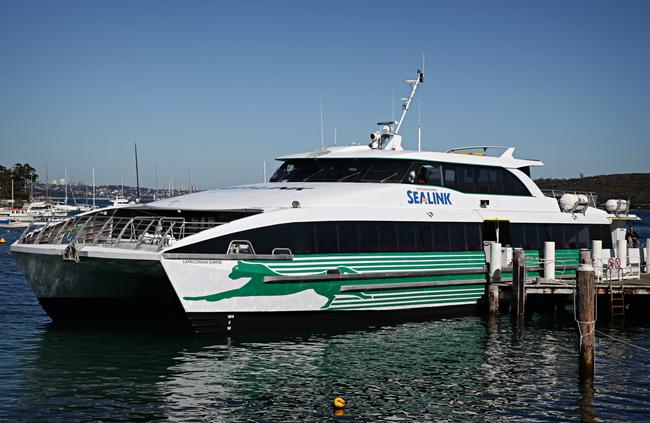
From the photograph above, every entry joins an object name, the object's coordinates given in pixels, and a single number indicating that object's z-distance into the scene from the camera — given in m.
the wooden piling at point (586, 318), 15.01
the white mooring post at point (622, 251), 24.25
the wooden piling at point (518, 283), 20.81
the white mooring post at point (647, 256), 24.42
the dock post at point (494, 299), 21.44
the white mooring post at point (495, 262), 21.56
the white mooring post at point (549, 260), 22.16
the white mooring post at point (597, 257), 23.23
